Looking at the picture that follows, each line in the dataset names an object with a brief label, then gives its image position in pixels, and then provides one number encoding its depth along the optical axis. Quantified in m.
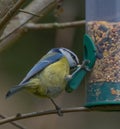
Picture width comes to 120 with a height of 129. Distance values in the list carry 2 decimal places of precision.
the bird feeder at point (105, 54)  7.43
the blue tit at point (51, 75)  7.41
